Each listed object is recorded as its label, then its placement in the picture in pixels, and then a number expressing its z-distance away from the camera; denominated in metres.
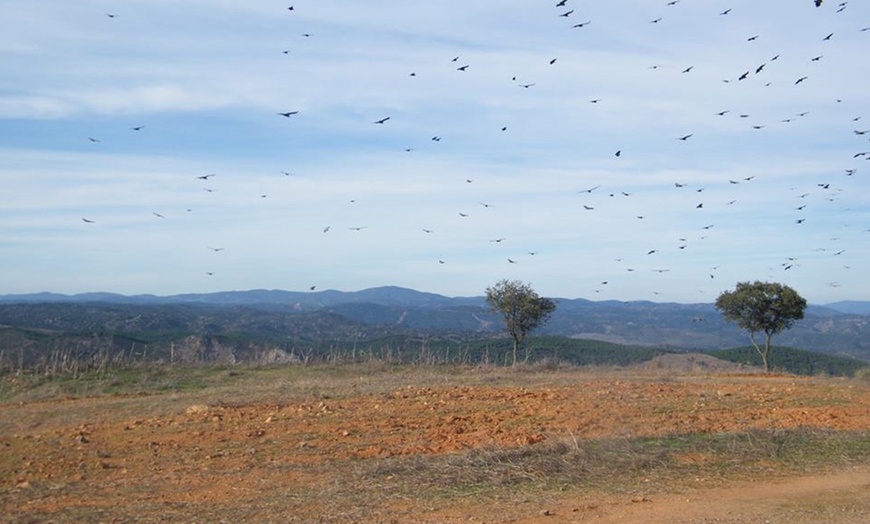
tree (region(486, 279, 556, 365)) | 38.94
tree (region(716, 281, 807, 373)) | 36.81
